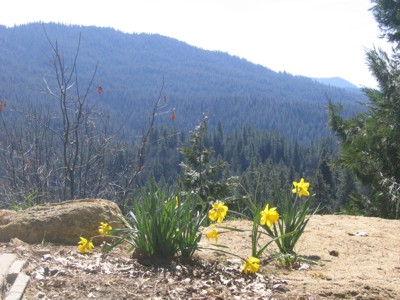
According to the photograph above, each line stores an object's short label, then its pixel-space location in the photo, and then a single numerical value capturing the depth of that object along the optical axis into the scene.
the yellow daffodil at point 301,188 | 3.82
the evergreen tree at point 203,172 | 14.06
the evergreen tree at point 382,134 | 9.99
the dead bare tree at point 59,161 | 7.79
